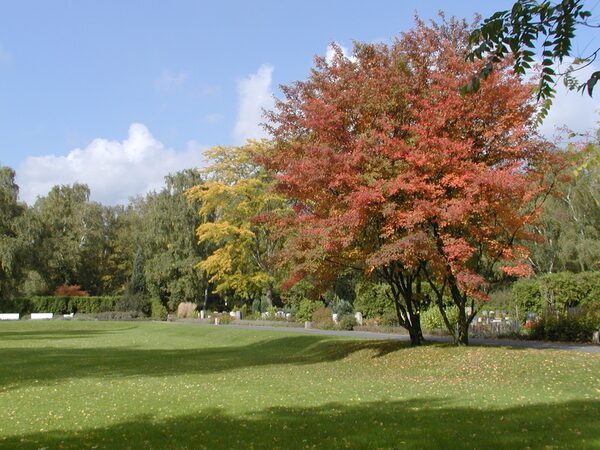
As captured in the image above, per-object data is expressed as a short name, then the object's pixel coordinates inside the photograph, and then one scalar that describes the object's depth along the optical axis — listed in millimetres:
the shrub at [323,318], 34375
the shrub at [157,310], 56241
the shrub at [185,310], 53812
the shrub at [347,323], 32531
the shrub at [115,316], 58000
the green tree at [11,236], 52312
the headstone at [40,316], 57338
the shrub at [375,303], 34438
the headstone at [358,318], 33191
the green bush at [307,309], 40312
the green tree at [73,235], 66938
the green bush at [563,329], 20391
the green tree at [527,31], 3920
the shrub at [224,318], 45094
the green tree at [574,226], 36281
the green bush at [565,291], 23703
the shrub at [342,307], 36934
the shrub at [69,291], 65125
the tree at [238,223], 45406
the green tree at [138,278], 60719
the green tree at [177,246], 56844
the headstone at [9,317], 56422
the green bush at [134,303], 59906
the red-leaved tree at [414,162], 15648
